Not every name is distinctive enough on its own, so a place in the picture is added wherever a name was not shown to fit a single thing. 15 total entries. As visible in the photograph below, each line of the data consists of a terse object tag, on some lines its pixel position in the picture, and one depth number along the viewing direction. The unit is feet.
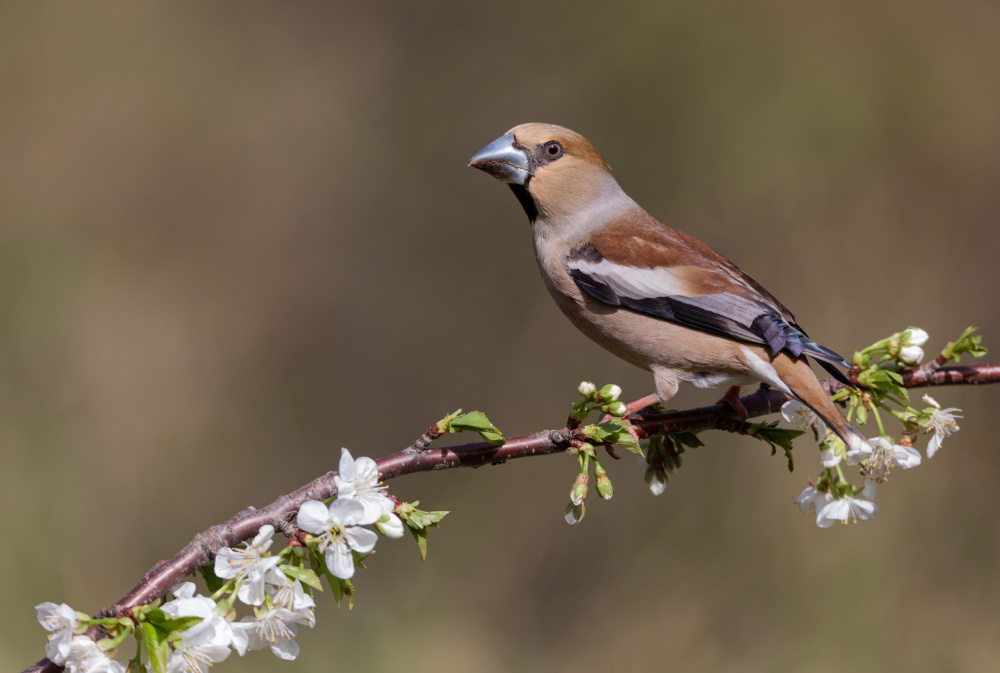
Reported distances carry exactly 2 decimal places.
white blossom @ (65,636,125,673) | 10.30
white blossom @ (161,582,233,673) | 10.52
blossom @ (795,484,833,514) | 16.29
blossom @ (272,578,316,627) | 11.05
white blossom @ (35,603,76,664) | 10.16
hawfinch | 19.39
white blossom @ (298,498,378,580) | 11.00
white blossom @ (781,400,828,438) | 16.66
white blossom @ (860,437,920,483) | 15.14
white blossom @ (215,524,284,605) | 10.96
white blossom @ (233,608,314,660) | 11.03
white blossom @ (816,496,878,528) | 15.72
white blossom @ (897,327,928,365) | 16.37
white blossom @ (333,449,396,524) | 10.95
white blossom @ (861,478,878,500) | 15.96
